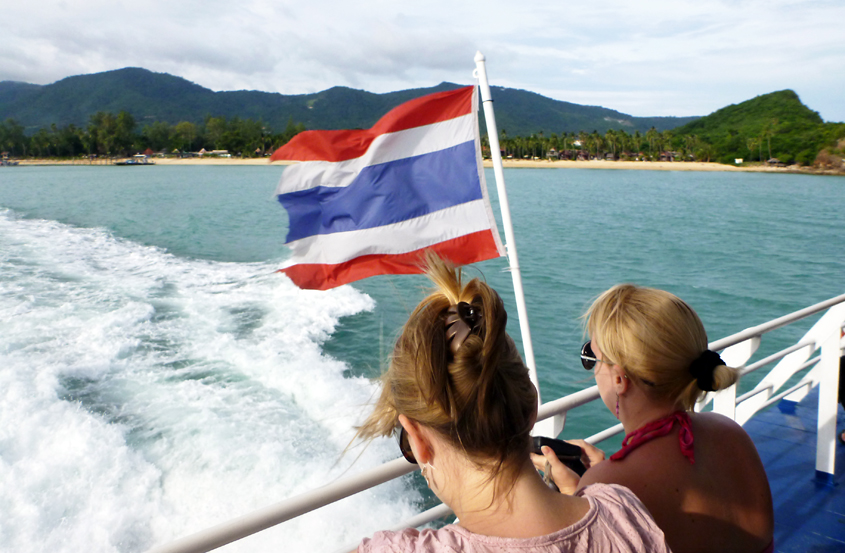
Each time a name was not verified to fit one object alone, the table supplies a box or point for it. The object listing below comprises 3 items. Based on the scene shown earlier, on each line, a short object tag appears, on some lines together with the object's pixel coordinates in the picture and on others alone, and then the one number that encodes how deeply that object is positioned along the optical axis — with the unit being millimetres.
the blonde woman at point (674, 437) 1093
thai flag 2613
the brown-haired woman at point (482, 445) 749
